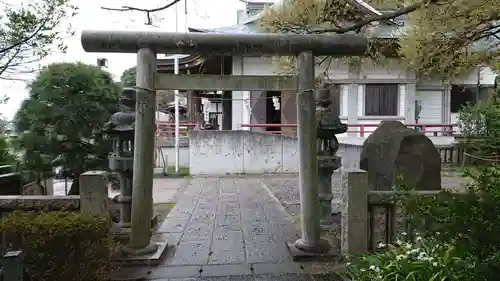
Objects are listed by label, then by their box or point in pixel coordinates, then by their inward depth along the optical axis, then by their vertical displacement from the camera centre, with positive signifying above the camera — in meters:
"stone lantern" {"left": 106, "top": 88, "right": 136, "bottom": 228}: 5.70 -0.24
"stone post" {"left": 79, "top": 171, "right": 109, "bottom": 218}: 4.11 -0.70
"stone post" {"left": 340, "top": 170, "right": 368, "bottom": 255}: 4.20 -0.90
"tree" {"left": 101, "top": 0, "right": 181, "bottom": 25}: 4.28 +1.34
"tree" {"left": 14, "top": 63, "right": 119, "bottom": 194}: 5.82 +0.13
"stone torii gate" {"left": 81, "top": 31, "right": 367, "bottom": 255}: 4.80 +0.60
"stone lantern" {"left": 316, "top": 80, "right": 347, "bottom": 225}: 6.23 -0.27
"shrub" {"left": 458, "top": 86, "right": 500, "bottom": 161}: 12.20 +0.33
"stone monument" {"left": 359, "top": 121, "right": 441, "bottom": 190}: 6.87 -0.59
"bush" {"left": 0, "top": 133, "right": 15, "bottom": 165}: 6.75 -0.43
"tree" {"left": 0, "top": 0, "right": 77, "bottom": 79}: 4.68 +1.18
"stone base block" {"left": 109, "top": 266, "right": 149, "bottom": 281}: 4.23 -1.64
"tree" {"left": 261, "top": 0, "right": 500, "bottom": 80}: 4.57 +1.38
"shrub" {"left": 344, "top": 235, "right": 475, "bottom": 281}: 2.91 -1.10
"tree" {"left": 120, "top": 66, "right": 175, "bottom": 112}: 27.62 +2.35
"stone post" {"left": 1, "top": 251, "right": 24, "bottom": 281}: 2.40 -0.87
